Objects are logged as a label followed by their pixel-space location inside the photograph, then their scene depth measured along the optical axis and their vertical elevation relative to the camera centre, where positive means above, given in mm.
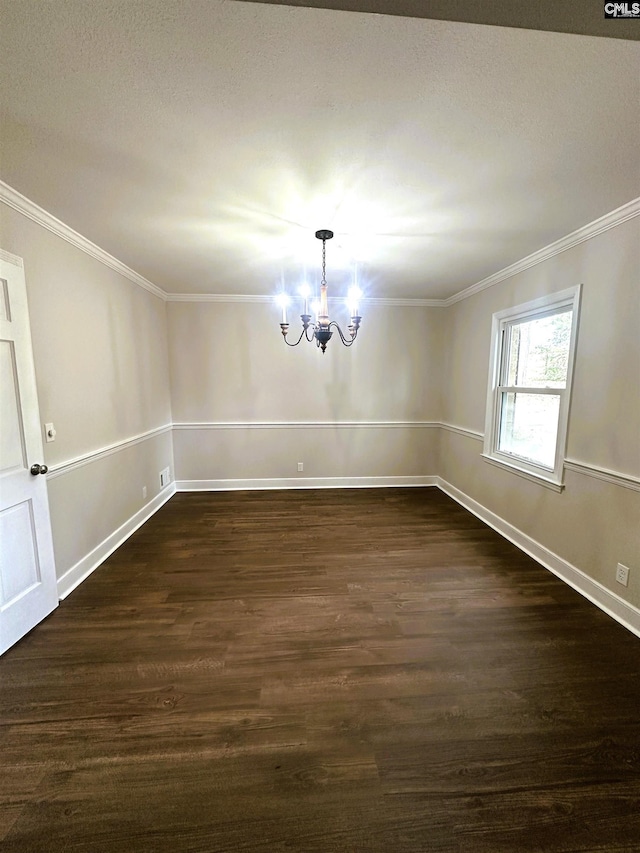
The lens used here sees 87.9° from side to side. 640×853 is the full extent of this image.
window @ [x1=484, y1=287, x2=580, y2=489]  2545 -63
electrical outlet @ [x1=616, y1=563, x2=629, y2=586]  2025 -1201
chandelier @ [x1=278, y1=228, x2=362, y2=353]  2410 +455
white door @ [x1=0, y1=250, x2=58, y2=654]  1778 -566
